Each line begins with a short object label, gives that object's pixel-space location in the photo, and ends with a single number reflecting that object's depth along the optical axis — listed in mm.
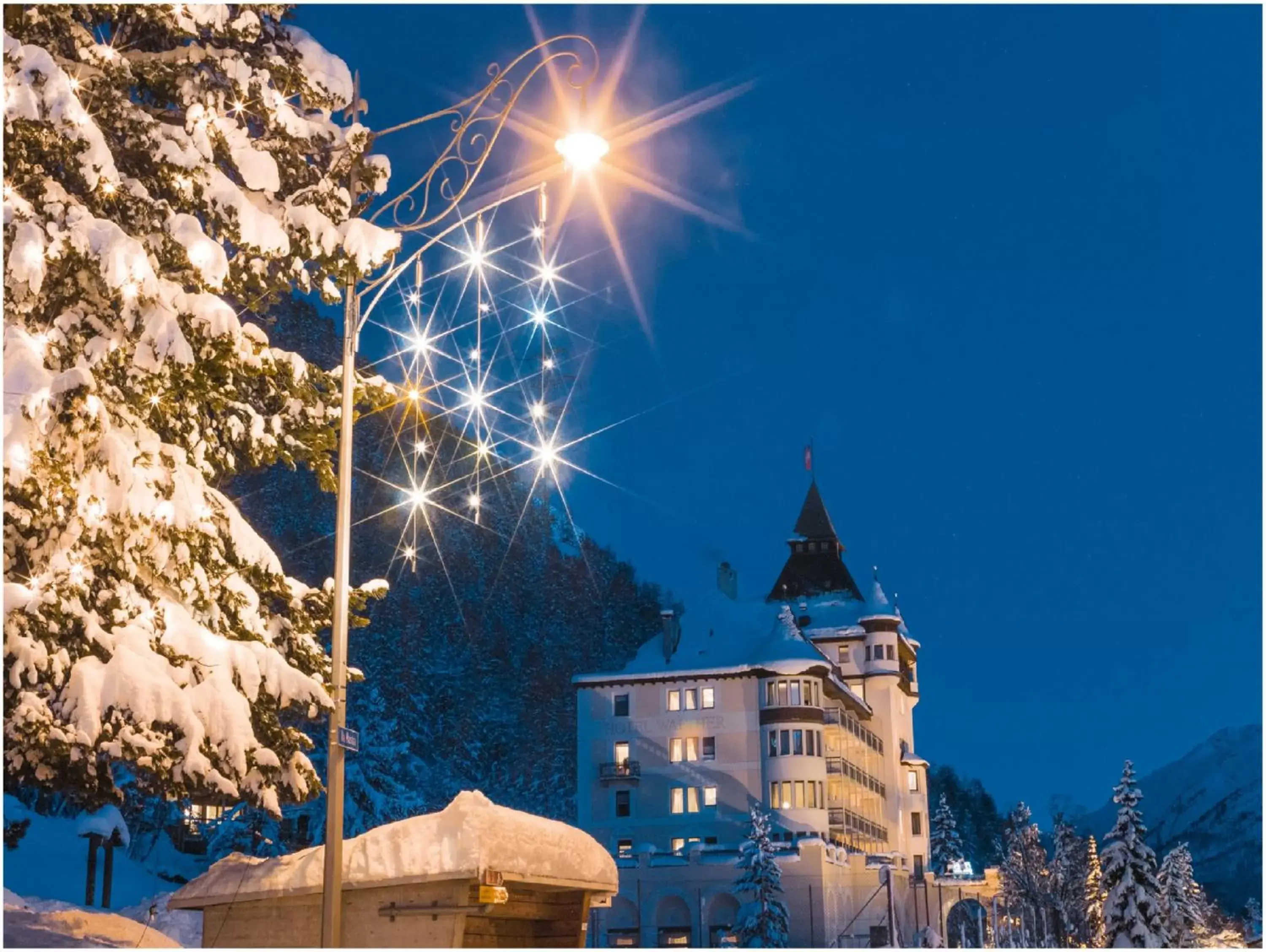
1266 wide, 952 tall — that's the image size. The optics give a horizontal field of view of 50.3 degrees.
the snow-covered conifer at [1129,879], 44156
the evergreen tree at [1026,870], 82438
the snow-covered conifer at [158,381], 10867
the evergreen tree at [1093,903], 74438
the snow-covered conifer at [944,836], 103062
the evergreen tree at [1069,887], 79250
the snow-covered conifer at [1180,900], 46094
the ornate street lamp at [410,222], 11609
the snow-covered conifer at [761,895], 54312
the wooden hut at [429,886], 13273
